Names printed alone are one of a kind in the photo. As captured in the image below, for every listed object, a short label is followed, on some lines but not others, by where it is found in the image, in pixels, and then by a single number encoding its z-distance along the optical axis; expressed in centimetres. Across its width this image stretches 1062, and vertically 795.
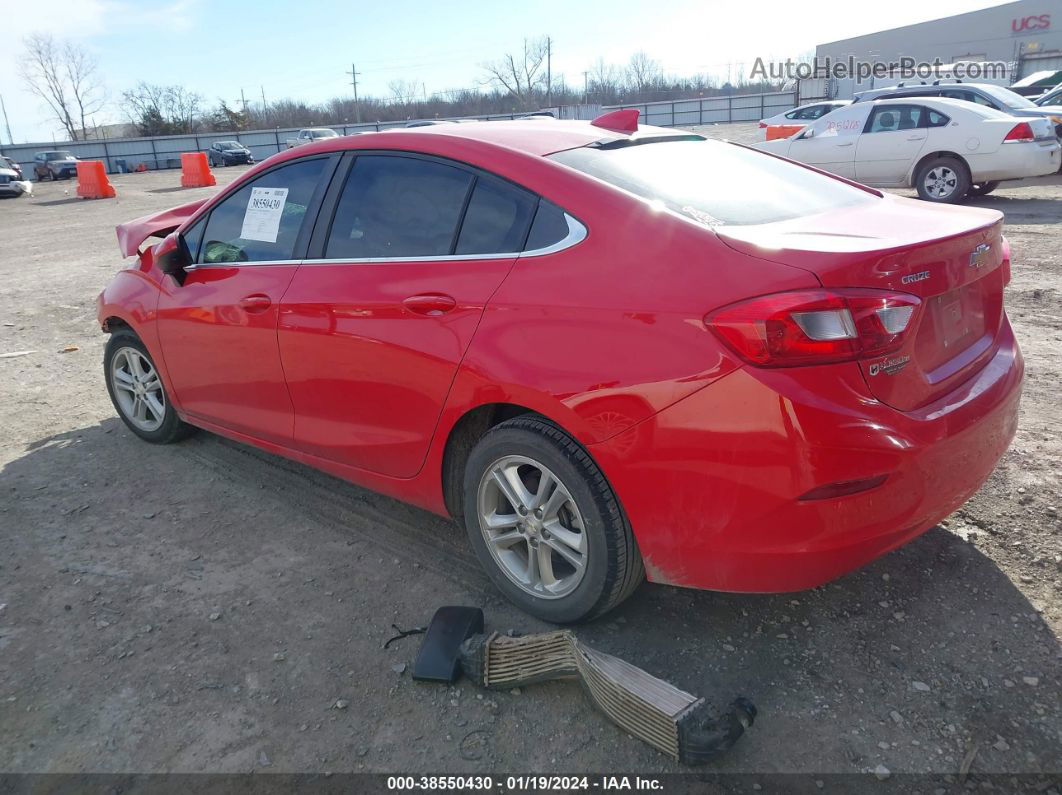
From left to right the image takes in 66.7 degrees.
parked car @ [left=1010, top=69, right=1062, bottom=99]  2398
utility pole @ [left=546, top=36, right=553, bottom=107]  8150
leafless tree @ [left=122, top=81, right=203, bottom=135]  6750
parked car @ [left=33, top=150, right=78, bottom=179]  3597
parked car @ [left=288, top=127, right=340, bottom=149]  3853
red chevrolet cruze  227
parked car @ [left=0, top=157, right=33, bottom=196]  2723
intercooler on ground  226
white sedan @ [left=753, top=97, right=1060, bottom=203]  1166
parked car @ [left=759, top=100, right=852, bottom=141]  2194
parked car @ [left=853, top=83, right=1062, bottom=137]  1378
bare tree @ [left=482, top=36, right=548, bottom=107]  8250
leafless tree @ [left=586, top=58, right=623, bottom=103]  7912
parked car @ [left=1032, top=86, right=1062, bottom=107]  1745
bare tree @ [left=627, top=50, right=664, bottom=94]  7931
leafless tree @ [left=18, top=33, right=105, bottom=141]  7838
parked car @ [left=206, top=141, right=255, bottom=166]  4131
